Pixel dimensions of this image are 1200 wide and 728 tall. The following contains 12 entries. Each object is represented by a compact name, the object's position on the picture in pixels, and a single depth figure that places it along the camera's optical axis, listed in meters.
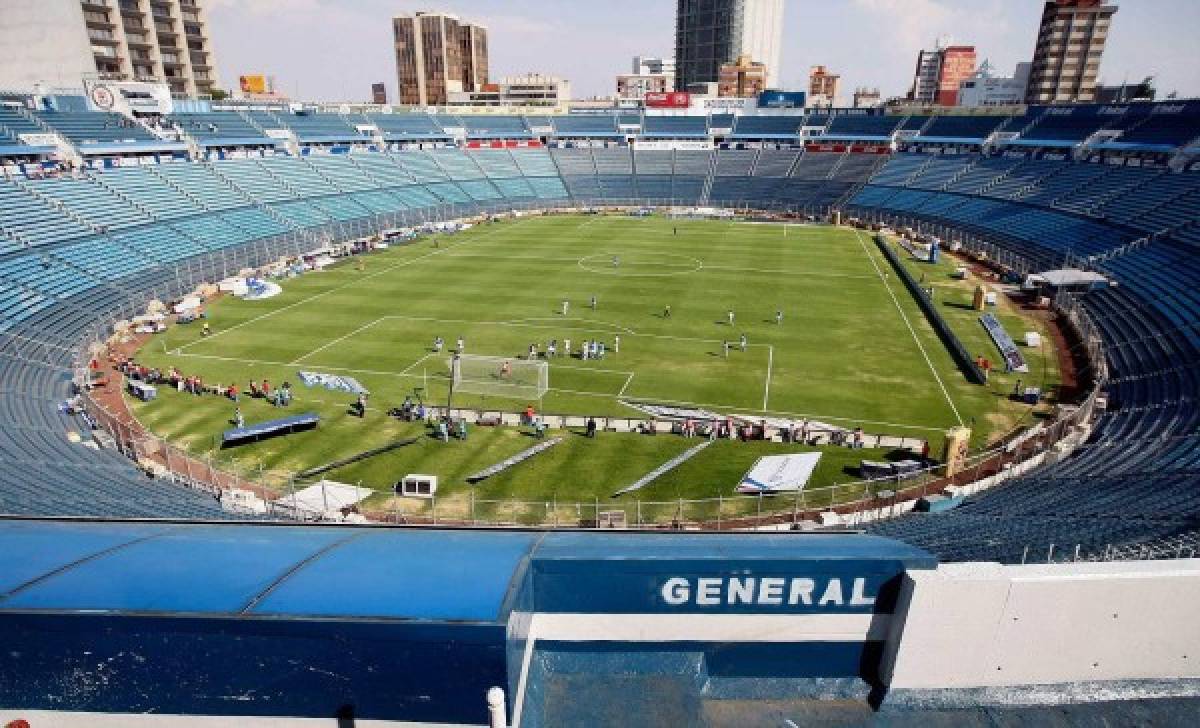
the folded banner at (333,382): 33.81
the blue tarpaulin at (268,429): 28.14
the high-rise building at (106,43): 77.06
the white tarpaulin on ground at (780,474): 24.62
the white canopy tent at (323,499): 23.08
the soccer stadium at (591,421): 7.03
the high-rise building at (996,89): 172.62
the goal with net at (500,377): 33.56
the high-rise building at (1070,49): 146.75
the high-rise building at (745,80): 195.50
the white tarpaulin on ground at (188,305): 44.56
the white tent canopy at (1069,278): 47.56
